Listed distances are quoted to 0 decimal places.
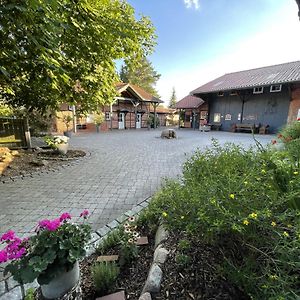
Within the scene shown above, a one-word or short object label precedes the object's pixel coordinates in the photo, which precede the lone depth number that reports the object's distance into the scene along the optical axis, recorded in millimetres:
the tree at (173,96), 49719
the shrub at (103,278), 1500
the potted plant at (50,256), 1077
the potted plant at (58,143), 6676
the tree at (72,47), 2361
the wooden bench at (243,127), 16962
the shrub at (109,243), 1950
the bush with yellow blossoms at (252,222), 909
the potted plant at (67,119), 12775
